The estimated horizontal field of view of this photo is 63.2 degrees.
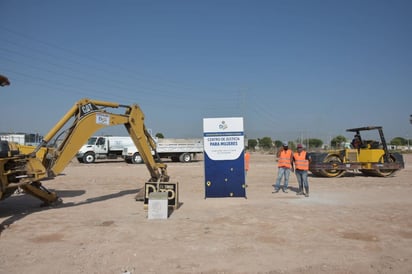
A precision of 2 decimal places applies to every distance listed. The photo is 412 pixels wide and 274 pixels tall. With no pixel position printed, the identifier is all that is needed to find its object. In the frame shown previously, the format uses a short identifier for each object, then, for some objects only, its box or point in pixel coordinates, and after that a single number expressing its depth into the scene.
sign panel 10.80
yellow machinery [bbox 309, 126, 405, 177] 16.75
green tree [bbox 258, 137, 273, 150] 88.64
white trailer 30.94
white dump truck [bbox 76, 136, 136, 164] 30.16
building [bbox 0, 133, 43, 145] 18.82
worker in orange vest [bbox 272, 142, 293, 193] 12.08
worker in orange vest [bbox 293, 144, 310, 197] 11.30
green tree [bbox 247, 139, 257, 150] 88.26
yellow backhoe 8.24
